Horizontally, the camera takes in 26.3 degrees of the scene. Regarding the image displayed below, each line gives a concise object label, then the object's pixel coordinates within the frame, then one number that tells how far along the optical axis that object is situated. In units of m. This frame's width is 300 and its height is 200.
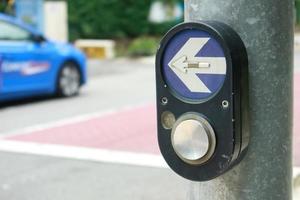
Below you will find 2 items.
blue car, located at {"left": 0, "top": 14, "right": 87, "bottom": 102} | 10.85
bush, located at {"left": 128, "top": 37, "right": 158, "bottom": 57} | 21.12
